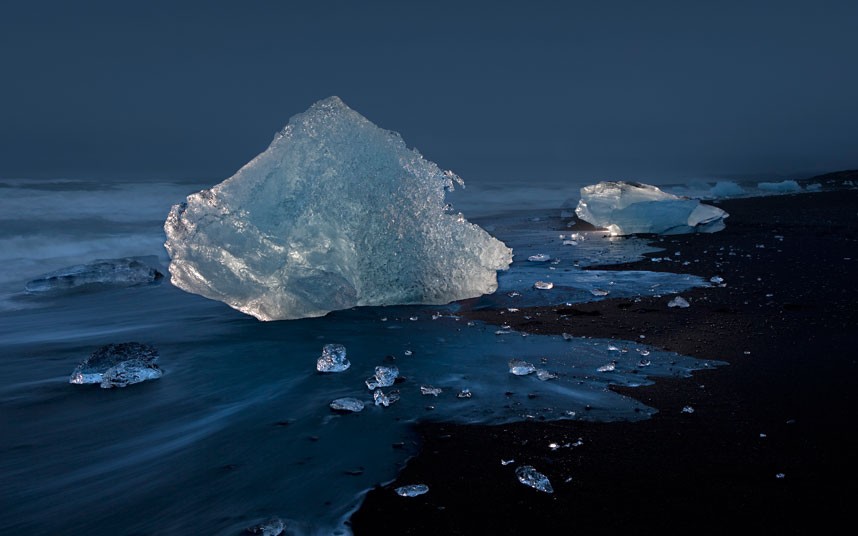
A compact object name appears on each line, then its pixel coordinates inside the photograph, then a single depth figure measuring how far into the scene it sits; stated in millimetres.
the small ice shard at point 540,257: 6809
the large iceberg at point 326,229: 4133
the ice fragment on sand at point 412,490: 1840
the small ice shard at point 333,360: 3025
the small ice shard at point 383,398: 2576
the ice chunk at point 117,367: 2939
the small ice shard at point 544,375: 2842
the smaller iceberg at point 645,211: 8898
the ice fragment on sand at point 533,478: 1819
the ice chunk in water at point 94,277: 6027
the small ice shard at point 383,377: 2797
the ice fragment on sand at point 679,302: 4281
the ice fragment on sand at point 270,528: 1660
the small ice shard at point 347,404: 2516
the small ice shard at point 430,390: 2684
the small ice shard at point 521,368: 2914
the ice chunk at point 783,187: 16484
